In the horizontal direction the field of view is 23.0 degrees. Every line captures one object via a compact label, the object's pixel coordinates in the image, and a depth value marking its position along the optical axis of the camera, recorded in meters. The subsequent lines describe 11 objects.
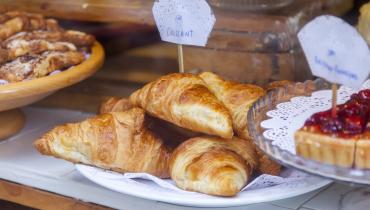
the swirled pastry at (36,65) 1.22
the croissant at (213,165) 1.00
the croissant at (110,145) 1.08
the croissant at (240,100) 1.07
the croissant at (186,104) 1.04
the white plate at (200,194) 1.00
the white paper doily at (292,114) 1.01
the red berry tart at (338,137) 0.95
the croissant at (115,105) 1.18
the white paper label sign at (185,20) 1.11
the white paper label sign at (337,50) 0.94
